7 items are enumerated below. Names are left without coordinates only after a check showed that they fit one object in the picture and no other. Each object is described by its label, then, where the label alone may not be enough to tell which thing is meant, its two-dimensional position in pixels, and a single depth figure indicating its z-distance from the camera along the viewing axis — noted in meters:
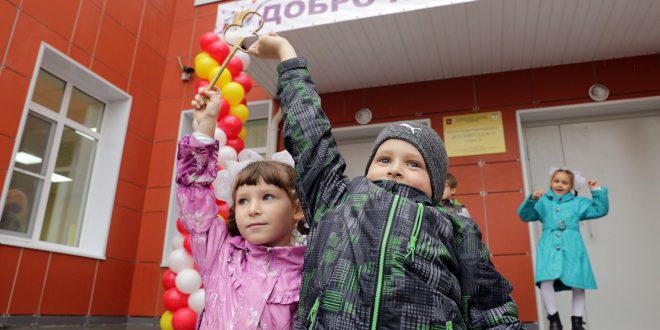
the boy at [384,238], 0.79
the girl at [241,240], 1.06
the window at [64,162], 3.78
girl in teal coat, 2.97
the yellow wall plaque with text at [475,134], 4.12
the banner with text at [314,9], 3.37
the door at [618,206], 3.66
